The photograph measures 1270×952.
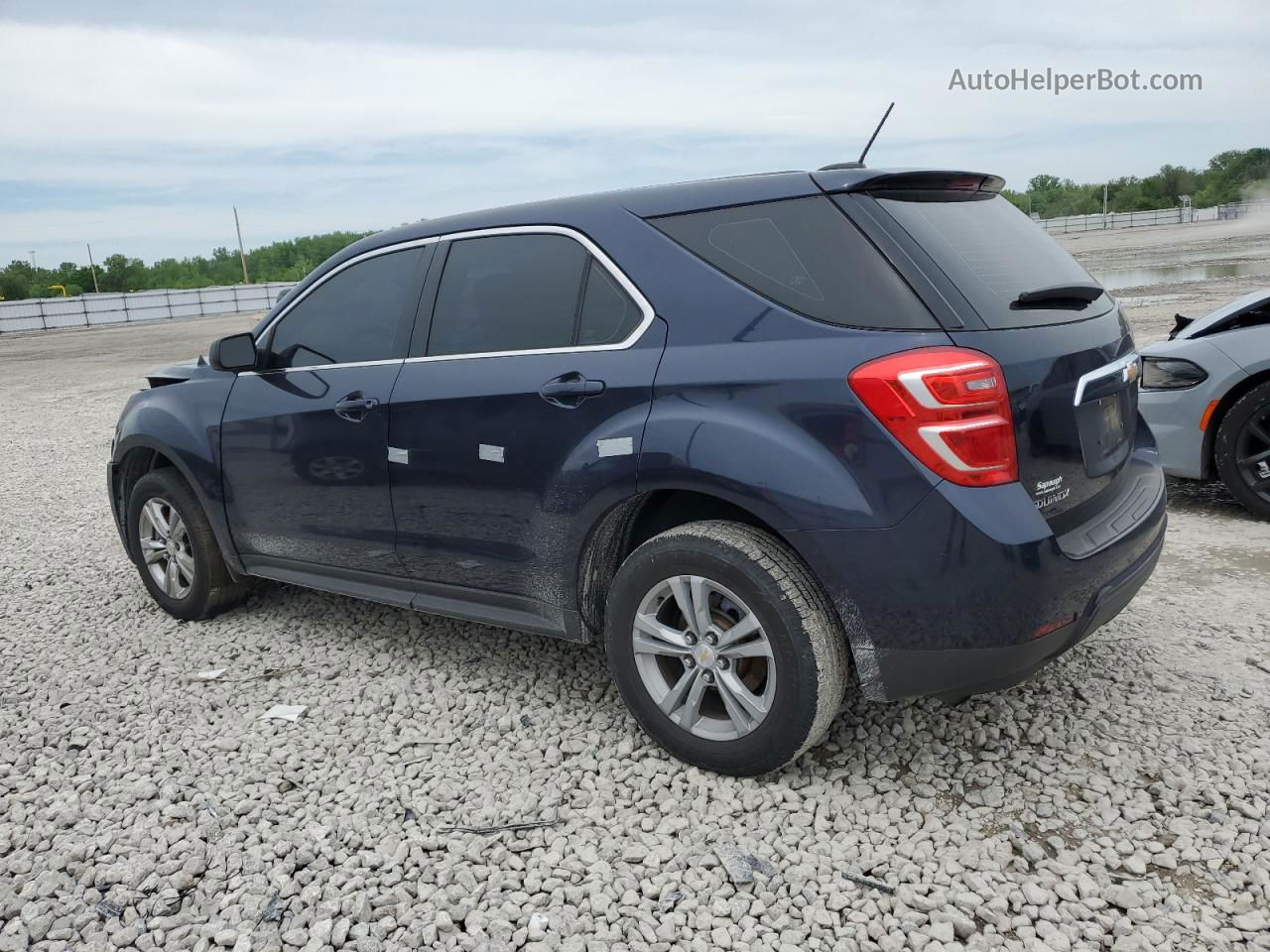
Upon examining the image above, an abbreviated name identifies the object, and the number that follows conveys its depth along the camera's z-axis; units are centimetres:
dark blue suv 280
